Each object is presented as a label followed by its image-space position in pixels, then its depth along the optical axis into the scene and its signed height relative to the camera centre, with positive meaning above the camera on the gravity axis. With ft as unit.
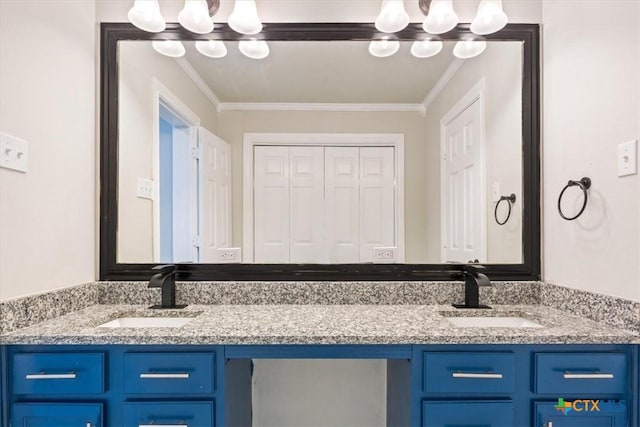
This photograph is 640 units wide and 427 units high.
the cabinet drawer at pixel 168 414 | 3.94 -2.18
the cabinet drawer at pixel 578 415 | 3.95 -2.21
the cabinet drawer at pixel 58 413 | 3.92 -2.16
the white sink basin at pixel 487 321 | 5.16 -1.55
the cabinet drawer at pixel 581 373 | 3.95 -1.75
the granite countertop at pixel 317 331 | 3.94 -1.34
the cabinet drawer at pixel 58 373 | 3.93 -1.72
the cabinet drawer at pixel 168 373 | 3.95 -1.74
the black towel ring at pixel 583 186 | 4.58 +0.35
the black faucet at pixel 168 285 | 5.29 -1.05
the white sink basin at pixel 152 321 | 5.14 -1.53
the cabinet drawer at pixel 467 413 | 3.95 -2.19
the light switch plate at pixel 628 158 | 3.93 +0.61
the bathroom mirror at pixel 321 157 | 5.70 +0.92
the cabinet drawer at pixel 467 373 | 3.97 -1.76
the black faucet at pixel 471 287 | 5.33 -1.10
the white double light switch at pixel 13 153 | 3.94 +0.70
